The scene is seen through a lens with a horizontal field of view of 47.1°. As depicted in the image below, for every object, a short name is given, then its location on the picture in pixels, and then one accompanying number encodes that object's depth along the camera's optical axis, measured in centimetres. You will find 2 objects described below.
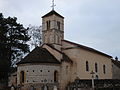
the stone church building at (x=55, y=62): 2296
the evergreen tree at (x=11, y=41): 2751
